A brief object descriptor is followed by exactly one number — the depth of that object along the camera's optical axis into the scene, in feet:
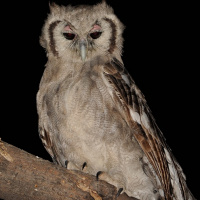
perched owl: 11.03
